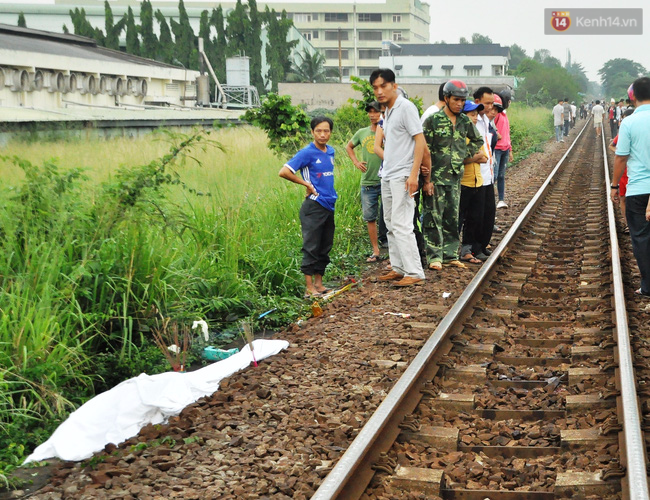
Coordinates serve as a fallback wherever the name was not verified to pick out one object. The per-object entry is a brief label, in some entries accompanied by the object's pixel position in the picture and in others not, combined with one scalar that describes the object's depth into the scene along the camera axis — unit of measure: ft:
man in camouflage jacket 28.14
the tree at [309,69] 249.20
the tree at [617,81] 629.72
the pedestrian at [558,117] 108.99
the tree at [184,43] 202.80
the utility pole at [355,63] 393.19
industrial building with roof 94.48
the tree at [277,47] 218.38
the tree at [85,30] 206.90
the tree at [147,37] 205.36
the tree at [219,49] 210.79
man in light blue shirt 23.44
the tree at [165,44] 203.41
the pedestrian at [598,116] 116.37
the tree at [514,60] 585.26
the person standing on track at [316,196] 25.40
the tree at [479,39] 601.62
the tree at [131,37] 204.95
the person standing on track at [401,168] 25.70
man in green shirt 30.91
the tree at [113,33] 204.92
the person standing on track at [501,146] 42.91
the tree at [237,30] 212.23
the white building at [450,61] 343.26
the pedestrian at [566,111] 115.85
